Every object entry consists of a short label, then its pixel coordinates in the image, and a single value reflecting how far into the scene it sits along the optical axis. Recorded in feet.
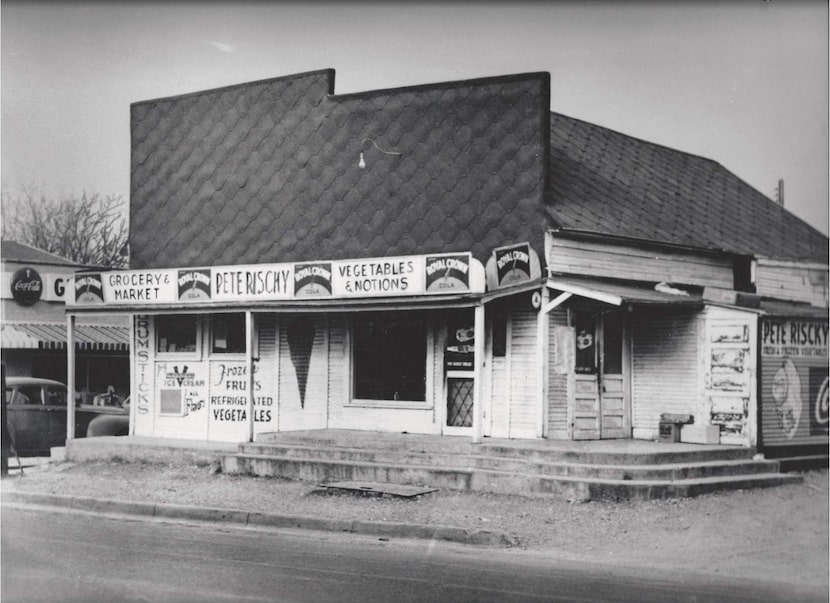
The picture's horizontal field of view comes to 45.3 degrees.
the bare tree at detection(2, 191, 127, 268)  117.80
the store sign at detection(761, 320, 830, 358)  47.34
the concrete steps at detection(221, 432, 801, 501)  41.81
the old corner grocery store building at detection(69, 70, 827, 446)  50.08
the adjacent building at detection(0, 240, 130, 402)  78.02
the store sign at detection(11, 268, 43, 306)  80.84
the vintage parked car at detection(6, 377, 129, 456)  64.44
